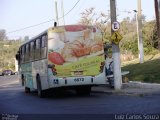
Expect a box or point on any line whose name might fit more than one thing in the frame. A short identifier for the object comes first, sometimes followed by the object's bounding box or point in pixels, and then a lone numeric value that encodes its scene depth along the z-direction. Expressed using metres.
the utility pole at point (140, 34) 35.94
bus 20.53
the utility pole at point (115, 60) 22.92
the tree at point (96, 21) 60.34
